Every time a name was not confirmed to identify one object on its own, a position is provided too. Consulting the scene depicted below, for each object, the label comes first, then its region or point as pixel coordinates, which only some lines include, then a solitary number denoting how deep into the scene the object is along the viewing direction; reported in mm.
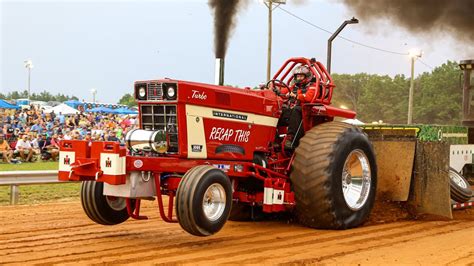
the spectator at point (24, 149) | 19412
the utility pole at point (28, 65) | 55156
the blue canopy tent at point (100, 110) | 33872
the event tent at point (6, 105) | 25805
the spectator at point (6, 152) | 19078
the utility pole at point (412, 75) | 41369
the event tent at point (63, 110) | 30258
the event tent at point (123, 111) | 33572
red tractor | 6336
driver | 8094
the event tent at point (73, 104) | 36712
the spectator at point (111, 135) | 18516
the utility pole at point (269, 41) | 27844
